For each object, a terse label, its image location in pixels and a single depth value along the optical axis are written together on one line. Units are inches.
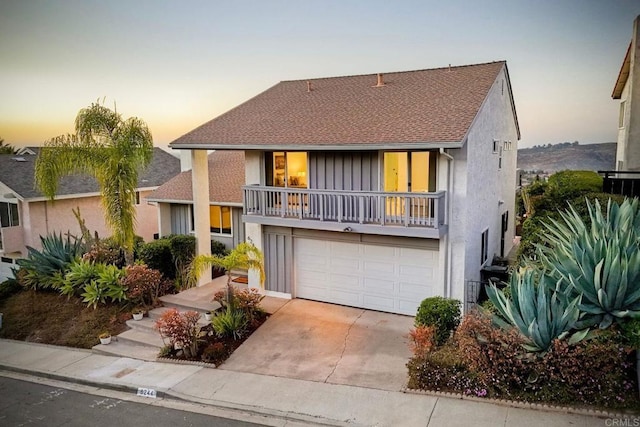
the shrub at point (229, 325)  474.6
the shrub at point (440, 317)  403.2
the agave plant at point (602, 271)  299.6
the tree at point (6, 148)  1886.1
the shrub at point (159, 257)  624.4
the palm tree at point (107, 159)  595.5
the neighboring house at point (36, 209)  827.4
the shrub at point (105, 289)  566.6
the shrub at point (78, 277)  593.6
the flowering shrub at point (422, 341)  361.4
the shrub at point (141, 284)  553.0
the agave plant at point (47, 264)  625.6
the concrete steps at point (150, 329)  472.1
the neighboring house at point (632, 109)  641.6
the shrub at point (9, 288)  638.5
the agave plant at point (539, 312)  306.5
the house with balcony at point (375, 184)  487.2
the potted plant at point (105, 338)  490.6
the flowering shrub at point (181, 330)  428.8
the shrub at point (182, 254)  625.8
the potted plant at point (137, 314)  530.3
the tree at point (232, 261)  482.9
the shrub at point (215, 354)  431.2
